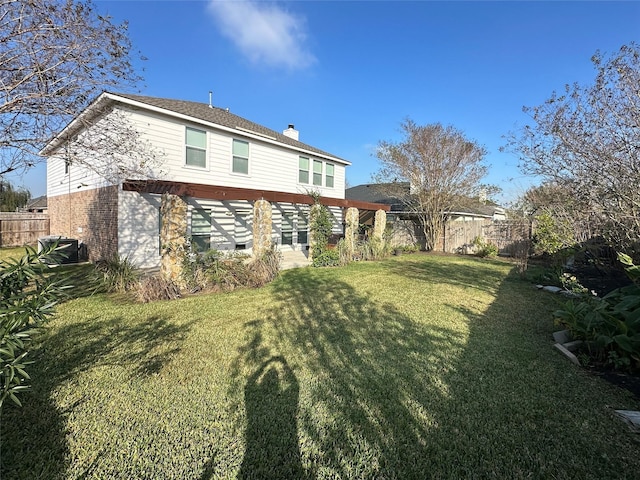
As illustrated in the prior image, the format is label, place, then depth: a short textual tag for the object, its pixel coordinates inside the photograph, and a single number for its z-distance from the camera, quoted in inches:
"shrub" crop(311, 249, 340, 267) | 460.0
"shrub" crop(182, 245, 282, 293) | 295.9
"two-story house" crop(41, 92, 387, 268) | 346.6
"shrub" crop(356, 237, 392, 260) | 553.3
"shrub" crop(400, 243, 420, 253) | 724.5
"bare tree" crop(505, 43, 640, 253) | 173.5
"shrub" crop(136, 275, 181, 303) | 258.8
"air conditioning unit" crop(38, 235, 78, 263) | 431.2
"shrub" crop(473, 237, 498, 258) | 646.5
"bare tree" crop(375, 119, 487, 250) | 671.1
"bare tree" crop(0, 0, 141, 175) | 172.2
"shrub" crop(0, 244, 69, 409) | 80.7
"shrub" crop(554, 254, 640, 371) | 139.8
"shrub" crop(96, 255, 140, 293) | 289.4
